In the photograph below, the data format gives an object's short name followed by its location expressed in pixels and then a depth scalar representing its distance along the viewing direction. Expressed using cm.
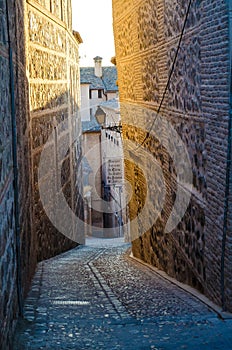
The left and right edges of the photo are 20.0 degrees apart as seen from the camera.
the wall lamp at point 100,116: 1608
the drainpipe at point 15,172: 535
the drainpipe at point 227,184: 535
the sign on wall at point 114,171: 2072
